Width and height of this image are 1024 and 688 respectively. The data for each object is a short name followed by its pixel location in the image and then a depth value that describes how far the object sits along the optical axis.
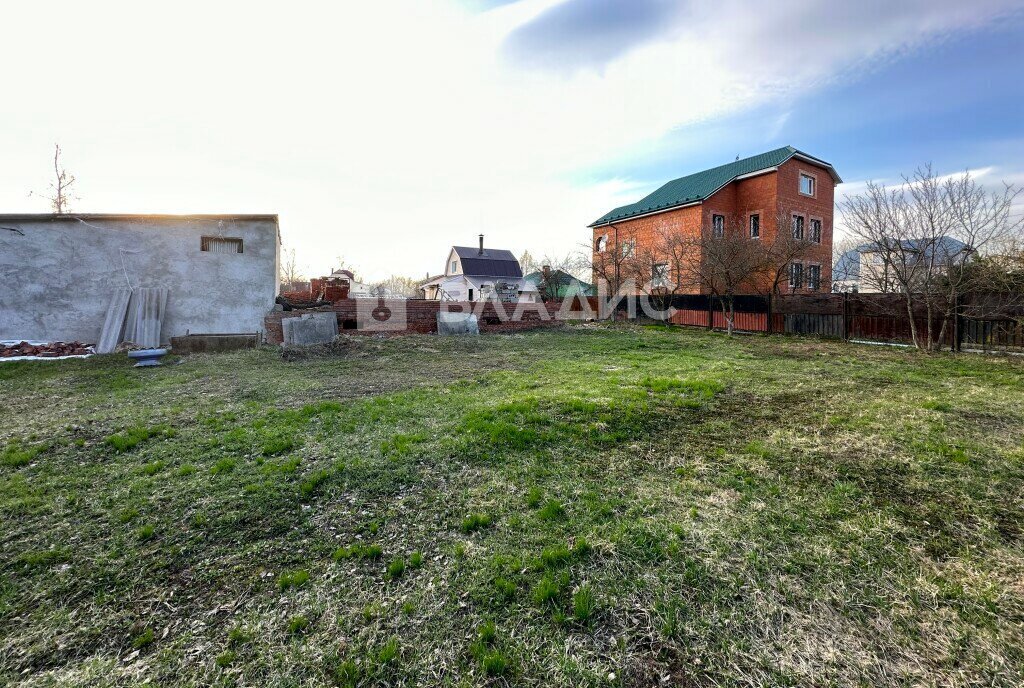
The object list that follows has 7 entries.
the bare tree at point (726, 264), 13.70
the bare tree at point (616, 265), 19.05
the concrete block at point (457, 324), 11.77
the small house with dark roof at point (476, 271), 33.41
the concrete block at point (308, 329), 9.27
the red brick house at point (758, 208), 18.25
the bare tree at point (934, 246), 8.21
